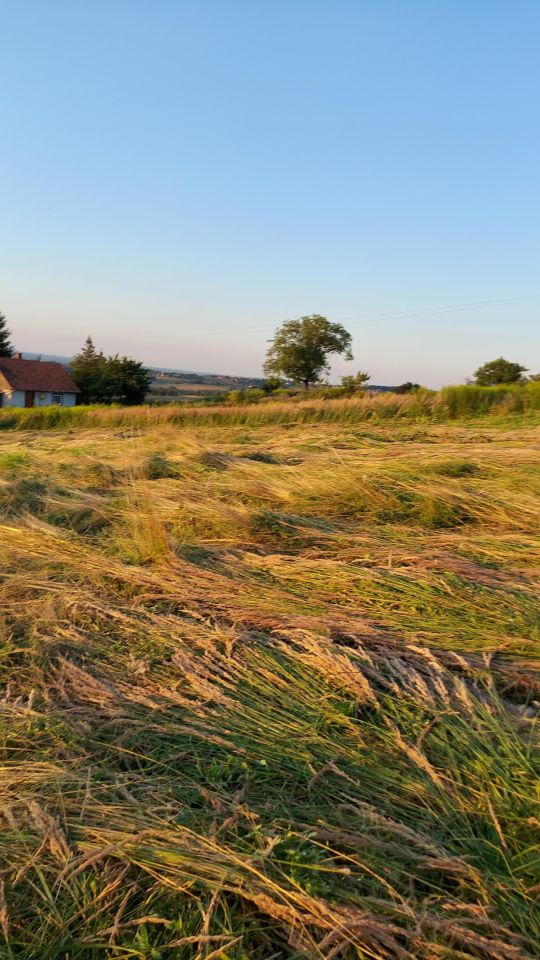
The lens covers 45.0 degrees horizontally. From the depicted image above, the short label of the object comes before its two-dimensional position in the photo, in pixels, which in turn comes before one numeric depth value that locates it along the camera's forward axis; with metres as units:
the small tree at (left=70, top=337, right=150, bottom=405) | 42.56
